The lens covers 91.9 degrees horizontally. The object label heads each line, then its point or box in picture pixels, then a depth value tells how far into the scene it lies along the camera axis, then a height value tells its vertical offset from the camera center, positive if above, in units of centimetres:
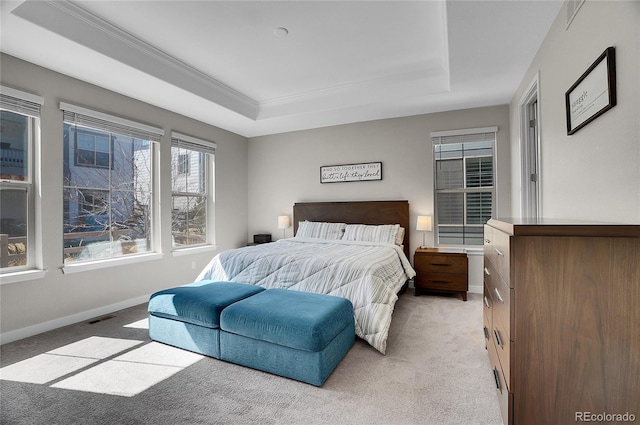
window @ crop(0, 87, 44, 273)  286 +37
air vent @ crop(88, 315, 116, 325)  329 -113
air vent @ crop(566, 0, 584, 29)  190 +128
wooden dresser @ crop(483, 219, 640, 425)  115 -44
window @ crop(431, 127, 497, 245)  435 +41
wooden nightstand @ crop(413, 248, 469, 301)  395 -77
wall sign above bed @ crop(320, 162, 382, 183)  490 +66
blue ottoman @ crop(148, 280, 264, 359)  244 -82
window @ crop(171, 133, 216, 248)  460 +39
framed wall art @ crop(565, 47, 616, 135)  152 +65
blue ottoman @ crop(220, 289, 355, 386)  205 -85
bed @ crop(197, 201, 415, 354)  272 -51
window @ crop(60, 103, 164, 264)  338 +36
